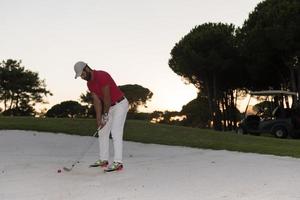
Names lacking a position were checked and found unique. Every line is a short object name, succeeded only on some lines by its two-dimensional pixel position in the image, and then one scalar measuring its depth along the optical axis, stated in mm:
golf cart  25173
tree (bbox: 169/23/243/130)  42844
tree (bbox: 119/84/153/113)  62594
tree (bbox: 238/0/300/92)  34500
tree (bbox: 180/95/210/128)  57812
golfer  8300
